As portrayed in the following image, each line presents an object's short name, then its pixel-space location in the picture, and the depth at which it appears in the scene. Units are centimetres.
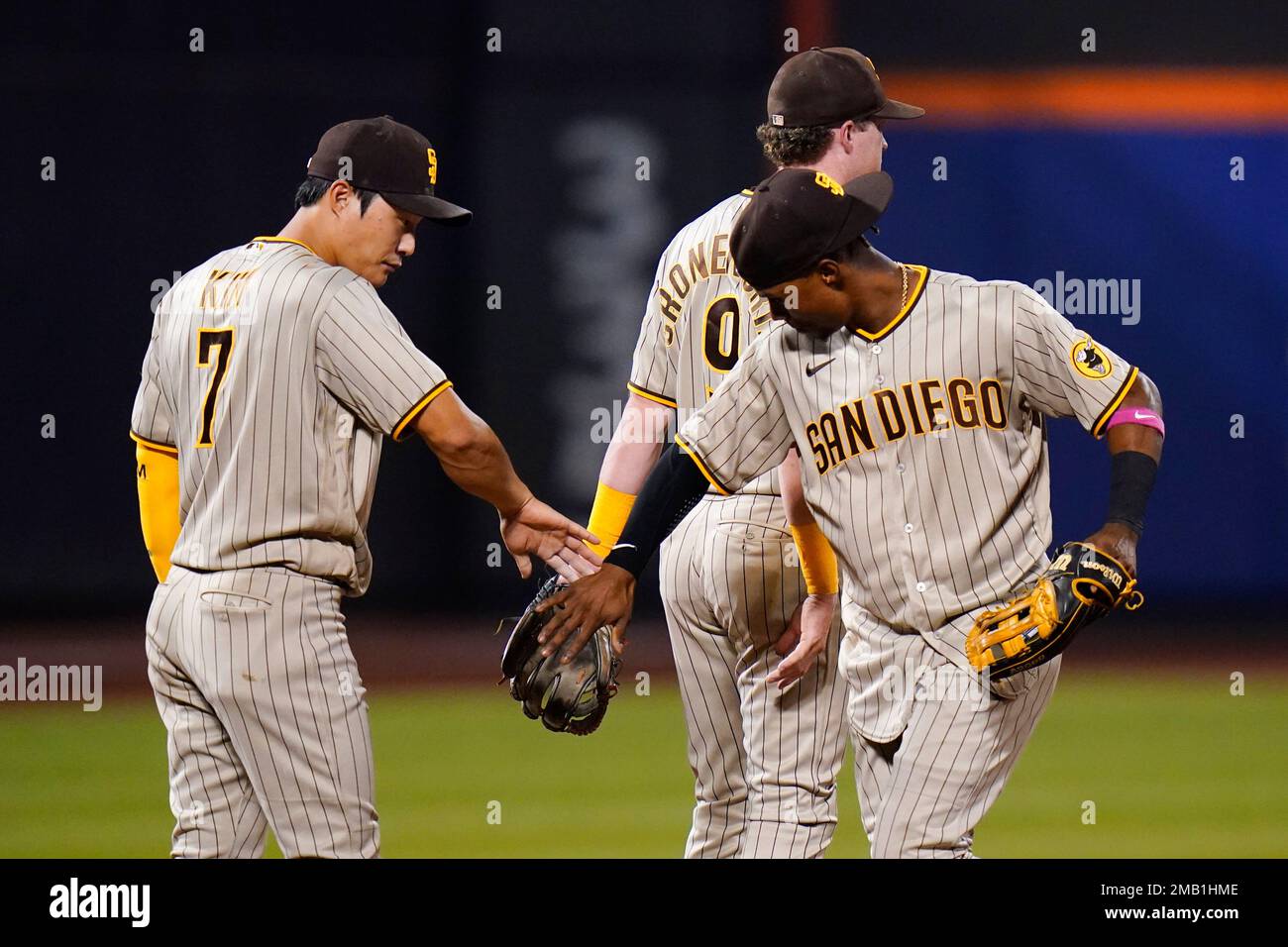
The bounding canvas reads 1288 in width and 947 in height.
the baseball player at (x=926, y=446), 626
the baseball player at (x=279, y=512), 661
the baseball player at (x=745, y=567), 784
